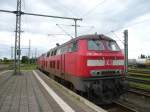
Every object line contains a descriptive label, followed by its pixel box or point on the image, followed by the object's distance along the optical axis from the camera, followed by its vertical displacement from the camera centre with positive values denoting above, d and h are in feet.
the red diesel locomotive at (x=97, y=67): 38.17 -0.79
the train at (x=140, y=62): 200.36 +0.00
